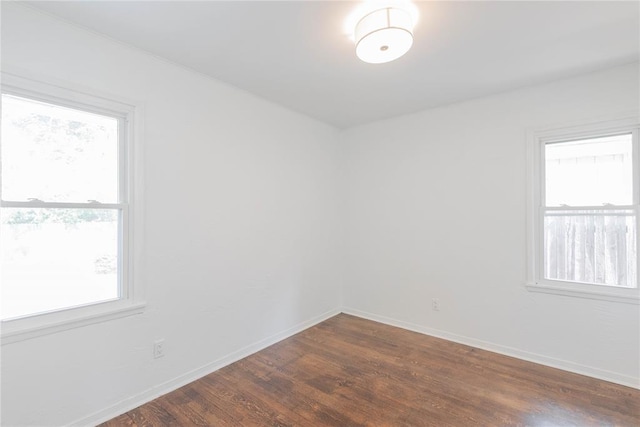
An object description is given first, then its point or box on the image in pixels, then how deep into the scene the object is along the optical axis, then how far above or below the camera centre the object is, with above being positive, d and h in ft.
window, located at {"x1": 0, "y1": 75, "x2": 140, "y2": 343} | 5.56 +0.16
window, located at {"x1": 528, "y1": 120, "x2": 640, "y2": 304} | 7.89 +0.06
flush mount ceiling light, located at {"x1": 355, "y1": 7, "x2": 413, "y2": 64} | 5.48 +3.56
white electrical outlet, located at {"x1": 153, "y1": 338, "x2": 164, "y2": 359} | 7.27 -3.42
